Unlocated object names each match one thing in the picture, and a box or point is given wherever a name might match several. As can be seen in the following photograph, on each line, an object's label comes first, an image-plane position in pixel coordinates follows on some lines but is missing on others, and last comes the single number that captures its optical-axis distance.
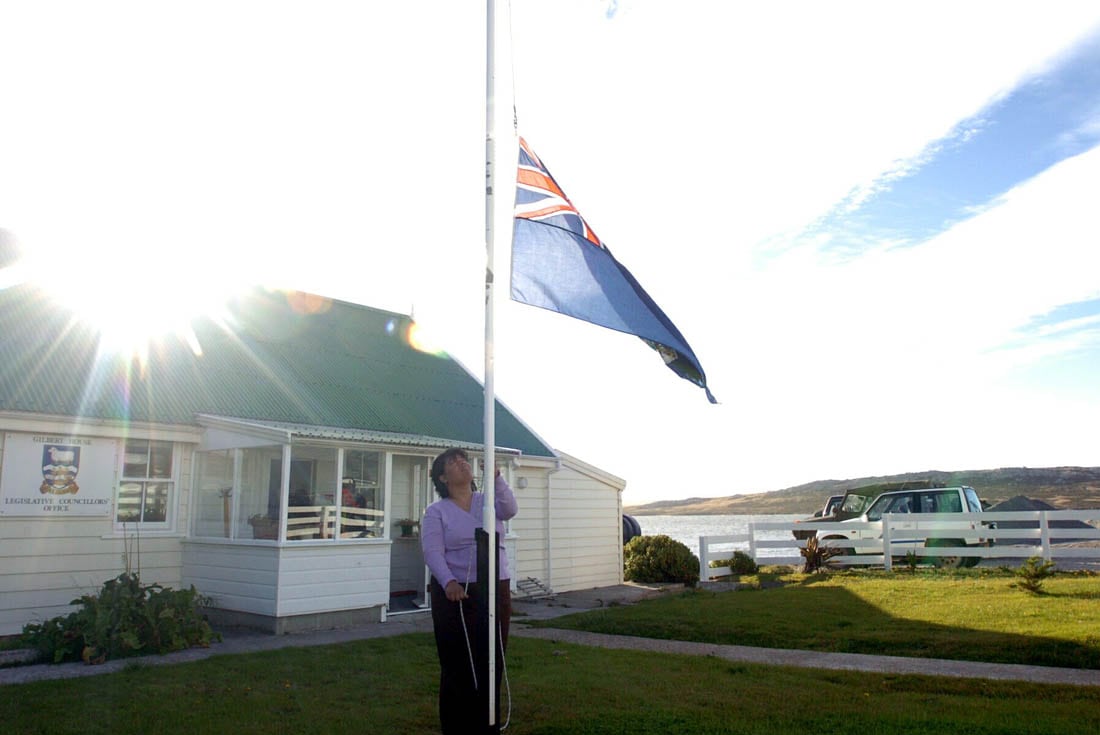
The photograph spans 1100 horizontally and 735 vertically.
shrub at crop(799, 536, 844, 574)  17.62
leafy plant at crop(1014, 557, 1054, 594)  12.13
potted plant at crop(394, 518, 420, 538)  14.63
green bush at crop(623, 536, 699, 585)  19.16
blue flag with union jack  6.38
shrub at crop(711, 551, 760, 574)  19.14
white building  10.99
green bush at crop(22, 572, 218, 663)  9.38
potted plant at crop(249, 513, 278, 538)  11.74
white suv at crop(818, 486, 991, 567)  18.00
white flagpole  5.49
